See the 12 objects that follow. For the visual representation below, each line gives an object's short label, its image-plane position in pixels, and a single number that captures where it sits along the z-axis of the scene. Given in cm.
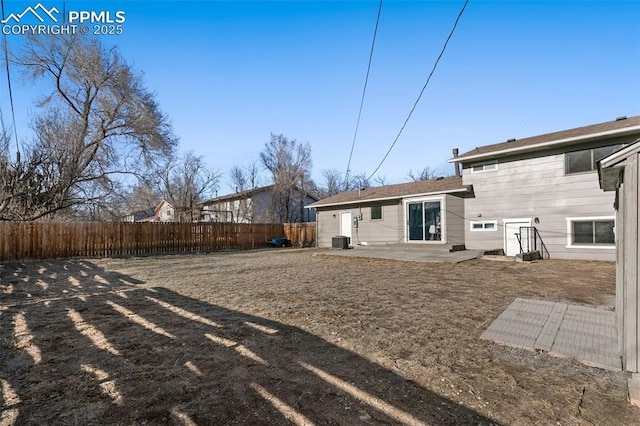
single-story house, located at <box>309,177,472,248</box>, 1282
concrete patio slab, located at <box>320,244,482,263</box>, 1011
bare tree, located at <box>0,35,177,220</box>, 1534
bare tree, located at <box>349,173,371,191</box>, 4010
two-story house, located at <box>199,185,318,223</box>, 3027
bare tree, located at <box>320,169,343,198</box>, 3938
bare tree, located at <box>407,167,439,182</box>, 3819
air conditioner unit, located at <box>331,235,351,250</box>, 1572
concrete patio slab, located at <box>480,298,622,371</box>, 309
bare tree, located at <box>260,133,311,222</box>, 3016
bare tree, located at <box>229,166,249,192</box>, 3491
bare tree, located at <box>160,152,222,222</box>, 3091
